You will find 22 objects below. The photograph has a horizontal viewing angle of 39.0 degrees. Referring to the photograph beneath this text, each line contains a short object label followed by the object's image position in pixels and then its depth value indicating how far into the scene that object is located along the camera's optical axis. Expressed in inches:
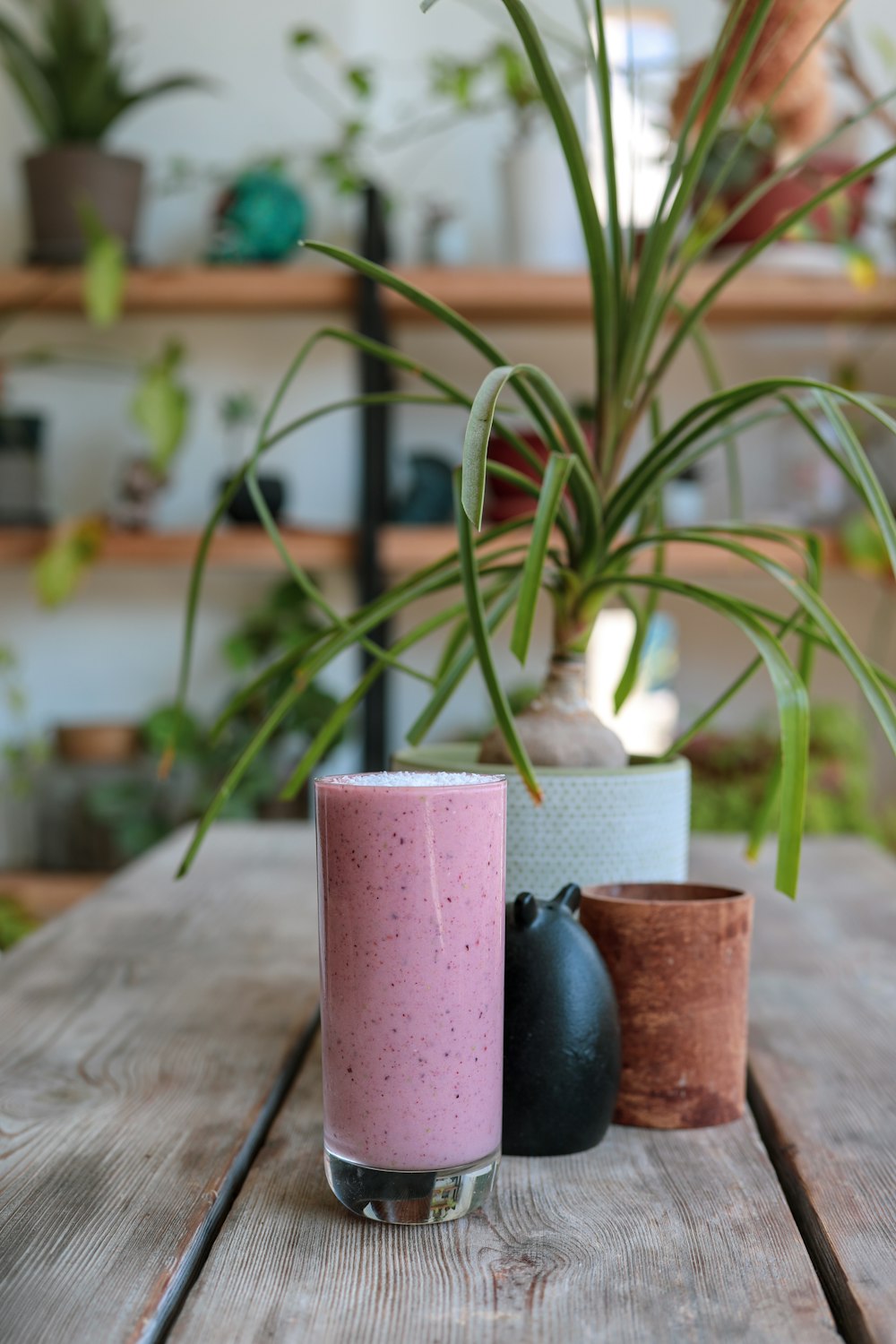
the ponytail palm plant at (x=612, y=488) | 20.9
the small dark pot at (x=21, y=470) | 101.0
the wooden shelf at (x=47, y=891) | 98.6
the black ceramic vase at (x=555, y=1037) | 20.4
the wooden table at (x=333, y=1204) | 15.7
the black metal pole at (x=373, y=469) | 95.7
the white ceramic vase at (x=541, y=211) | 95.0
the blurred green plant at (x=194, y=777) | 97.6
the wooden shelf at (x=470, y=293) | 93.4
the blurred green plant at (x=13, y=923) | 72.1
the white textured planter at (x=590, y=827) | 24.5
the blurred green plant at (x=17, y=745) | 104.5
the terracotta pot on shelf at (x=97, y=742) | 102.7
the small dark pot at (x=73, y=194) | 95.6
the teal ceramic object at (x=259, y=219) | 97.8
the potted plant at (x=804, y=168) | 79.1
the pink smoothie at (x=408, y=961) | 17.7
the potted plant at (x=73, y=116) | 94.5
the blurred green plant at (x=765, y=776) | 86.5
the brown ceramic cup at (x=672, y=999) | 22.3
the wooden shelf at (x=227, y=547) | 95.7
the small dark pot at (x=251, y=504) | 96.7
